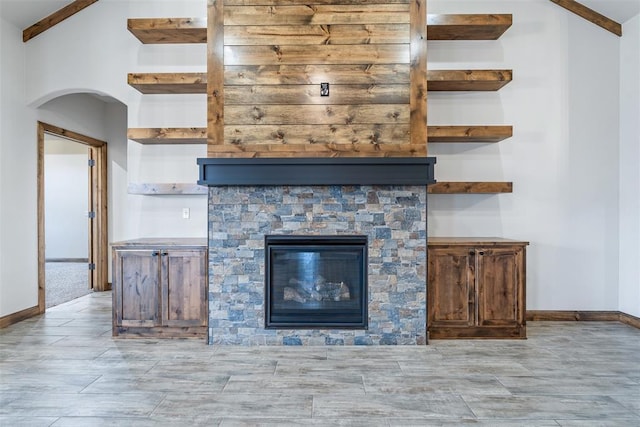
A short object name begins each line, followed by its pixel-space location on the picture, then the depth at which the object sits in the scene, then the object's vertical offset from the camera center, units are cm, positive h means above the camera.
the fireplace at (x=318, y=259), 360 -43
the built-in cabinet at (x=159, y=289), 371 -72
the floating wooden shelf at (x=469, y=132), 398 +82
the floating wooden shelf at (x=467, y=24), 387 +187
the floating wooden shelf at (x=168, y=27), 390 +185
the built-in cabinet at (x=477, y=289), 370 -72
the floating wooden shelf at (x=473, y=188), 415 +26
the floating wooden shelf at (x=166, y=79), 398 +135
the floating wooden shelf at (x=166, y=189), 422 +26
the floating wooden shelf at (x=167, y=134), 406 +82
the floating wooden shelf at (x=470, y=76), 391 +136
